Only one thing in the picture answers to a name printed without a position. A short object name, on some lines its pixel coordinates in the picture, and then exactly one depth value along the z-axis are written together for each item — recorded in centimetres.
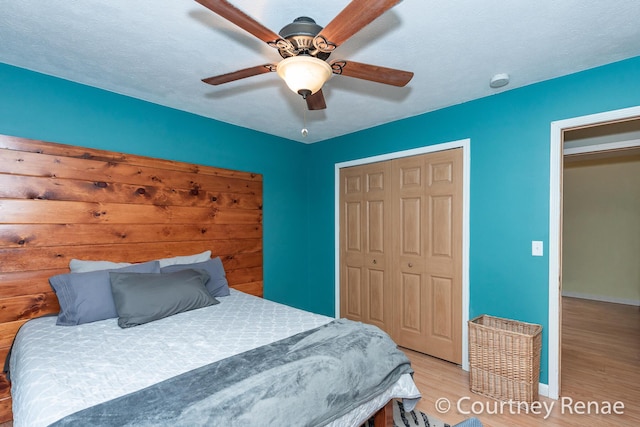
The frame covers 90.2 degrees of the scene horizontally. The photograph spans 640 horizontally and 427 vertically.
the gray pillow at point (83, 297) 214
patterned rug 210
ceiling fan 119
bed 146
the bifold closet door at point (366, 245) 357
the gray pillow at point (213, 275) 281
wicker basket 230
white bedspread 129
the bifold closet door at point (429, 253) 301
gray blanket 117
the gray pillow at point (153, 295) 214
